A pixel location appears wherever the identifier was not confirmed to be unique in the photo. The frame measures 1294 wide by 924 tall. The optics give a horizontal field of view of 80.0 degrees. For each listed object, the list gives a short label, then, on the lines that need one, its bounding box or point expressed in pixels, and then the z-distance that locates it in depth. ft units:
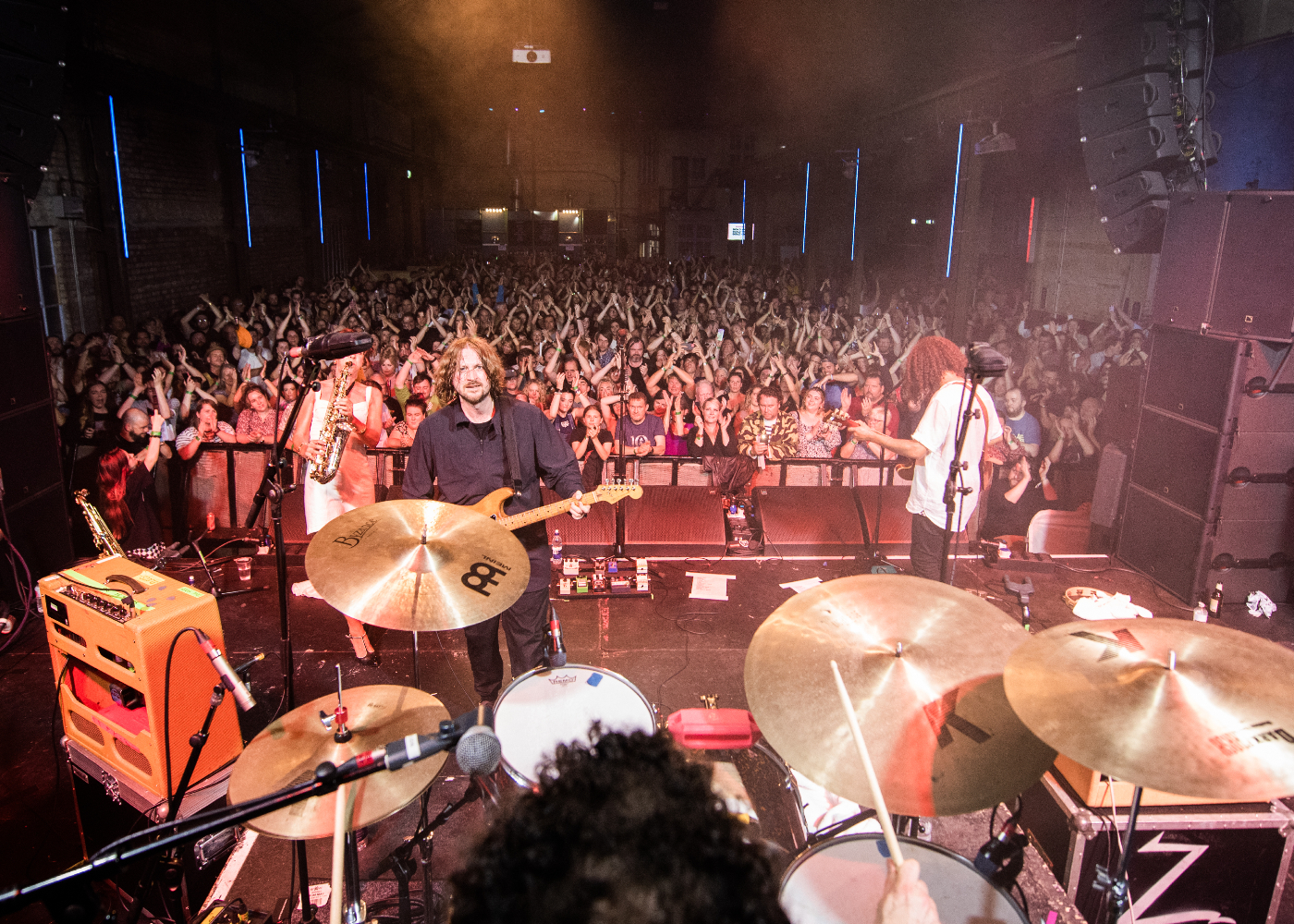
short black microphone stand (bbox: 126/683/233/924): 6.22
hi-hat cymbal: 6.61
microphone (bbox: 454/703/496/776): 4.33
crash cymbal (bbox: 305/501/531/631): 7.65
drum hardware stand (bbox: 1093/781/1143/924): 6.49
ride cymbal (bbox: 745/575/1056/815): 5.60
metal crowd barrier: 19.31
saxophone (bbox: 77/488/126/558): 13.96
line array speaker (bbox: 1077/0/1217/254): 18.60
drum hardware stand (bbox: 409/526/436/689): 7.88
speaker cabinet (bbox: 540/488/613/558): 19.25
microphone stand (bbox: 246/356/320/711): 10.05
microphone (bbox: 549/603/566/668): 8.51
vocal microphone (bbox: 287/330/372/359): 10.05
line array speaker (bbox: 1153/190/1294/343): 15.48
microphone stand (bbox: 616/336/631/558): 19.10
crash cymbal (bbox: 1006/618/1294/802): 4.94
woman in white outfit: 14.14
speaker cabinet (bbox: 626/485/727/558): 19.22
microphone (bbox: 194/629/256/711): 6.15
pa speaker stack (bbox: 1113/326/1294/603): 16.51
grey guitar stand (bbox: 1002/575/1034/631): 15.92
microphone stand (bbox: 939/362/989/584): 11.09
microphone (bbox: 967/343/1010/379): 10.69
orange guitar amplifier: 9.33
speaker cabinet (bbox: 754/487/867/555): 19.29
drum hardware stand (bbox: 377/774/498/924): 7.89
